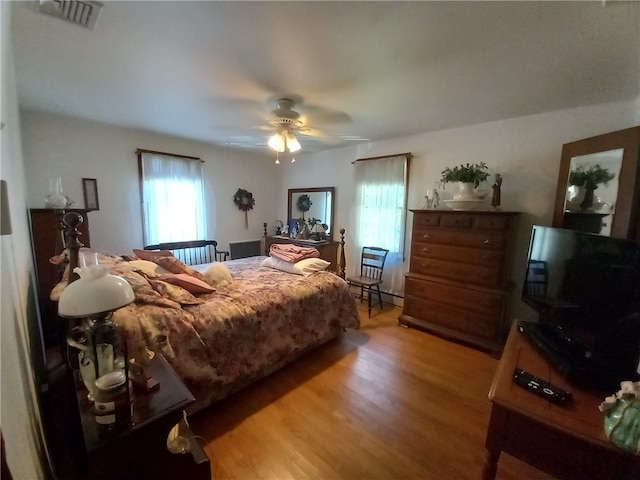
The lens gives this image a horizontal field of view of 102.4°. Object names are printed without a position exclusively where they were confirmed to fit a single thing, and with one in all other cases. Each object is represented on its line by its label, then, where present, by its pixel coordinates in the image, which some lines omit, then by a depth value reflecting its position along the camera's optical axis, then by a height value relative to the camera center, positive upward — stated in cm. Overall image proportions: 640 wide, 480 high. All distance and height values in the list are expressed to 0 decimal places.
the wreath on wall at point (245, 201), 451 +11
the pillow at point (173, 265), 207 -48
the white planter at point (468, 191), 270 +23
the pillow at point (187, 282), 192 -58
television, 112 -47
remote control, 107 -75
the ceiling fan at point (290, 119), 227 +85
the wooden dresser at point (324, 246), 406 -59
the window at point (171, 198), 343 +11
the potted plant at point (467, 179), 266 +35
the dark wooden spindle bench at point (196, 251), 364 -70
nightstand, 82 -79
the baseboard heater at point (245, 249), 452 -75
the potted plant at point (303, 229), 437 -35
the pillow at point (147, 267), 189 -48
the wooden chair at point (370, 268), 350 -87
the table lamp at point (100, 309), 84 -35
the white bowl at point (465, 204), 270 +9
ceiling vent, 117 +91
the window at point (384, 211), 358 -1
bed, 154 -82
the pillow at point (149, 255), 218 -43
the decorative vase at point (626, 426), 85 -70
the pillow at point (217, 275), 227 -61
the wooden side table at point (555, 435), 92 -85
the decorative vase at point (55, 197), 245 +5
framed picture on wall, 300 +12
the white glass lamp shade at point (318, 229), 431 -33
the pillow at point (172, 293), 177 -60
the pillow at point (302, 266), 269 -62
